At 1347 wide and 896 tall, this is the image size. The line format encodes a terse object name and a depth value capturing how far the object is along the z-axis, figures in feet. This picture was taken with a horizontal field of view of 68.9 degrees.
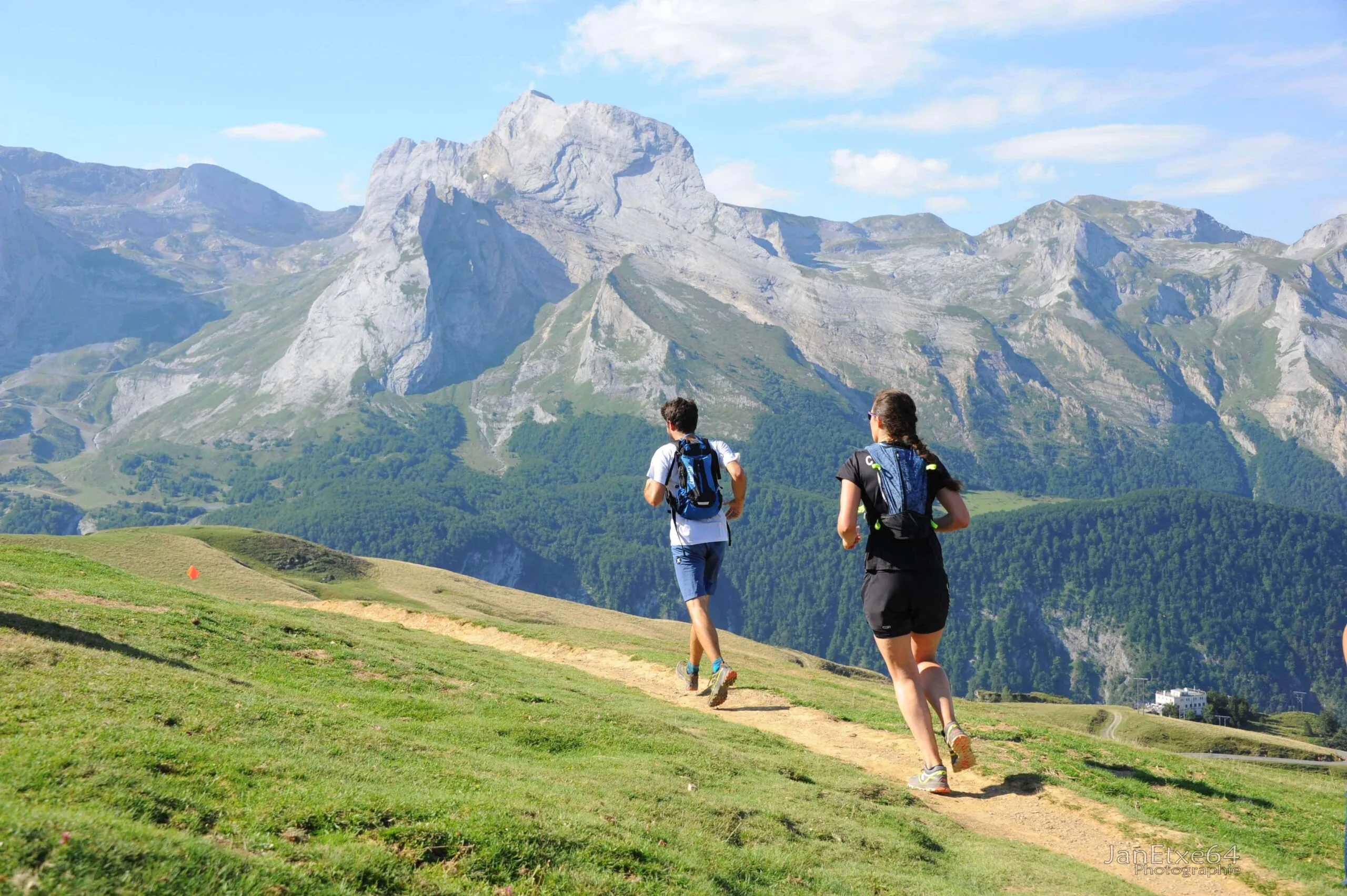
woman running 45.68
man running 61.46
